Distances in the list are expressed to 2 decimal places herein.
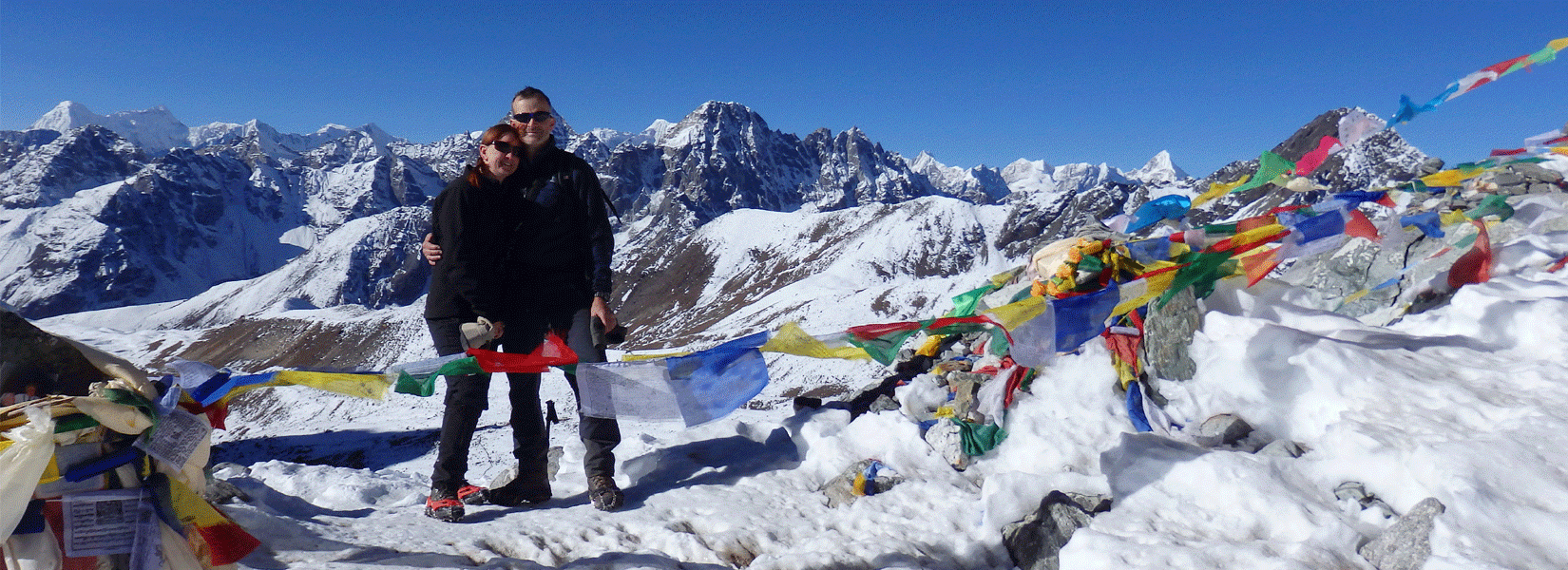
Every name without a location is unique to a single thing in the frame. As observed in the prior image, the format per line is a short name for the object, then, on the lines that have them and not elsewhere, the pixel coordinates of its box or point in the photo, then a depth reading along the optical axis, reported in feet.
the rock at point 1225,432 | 12.66
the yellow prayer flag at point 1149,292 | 13.65
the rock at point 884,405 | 19.18
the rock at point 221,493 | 12.65
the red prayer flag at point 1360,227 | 17.63
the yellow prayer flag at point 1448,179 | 24.88
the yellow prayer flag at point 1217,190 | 25.04
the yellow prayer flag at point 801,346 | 12.04
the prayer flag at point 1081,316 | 12.78
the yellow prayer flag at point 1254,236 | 15.83
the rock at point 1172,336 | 15.17
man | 13.01
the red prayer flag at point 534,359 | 11.50
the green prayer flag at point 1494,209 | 22.13
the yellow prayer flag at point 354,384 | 11.03
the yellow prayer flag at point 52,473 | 6.87
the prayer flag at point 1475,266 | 17.22
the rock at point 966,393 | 16.58
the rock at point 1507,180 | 26.45
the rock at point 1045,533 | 10.40
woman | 12.16
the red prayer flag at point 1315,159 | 23.65
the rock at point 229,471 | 17.42
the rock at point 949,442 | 14.62
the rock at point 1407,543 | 8.28
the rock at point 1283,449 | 11.56
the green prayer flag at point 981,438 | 14.61
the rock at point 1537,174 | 26.59
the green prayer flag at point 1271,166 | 23.04
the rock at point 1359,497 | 9.77
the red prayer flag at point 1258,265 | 15.35
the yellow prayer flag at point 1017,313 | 12.38
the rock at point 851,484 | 13.76
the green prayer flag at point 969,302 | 23.04
